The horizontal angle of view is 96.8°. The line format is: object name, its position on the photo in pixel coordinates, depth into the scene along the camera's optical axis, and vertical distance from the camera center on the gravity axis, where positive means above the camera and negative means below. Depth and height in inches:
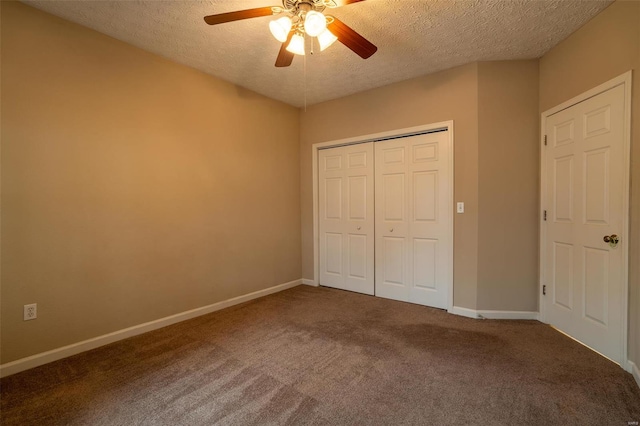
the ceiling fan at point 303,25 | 70.6 +48.0
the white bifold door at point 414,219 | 127.9 -5.6
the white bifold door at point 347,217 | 152.1 -5.3
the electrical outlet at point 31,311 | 83.0 -30.1
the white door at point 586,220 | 84.0 -4.5
